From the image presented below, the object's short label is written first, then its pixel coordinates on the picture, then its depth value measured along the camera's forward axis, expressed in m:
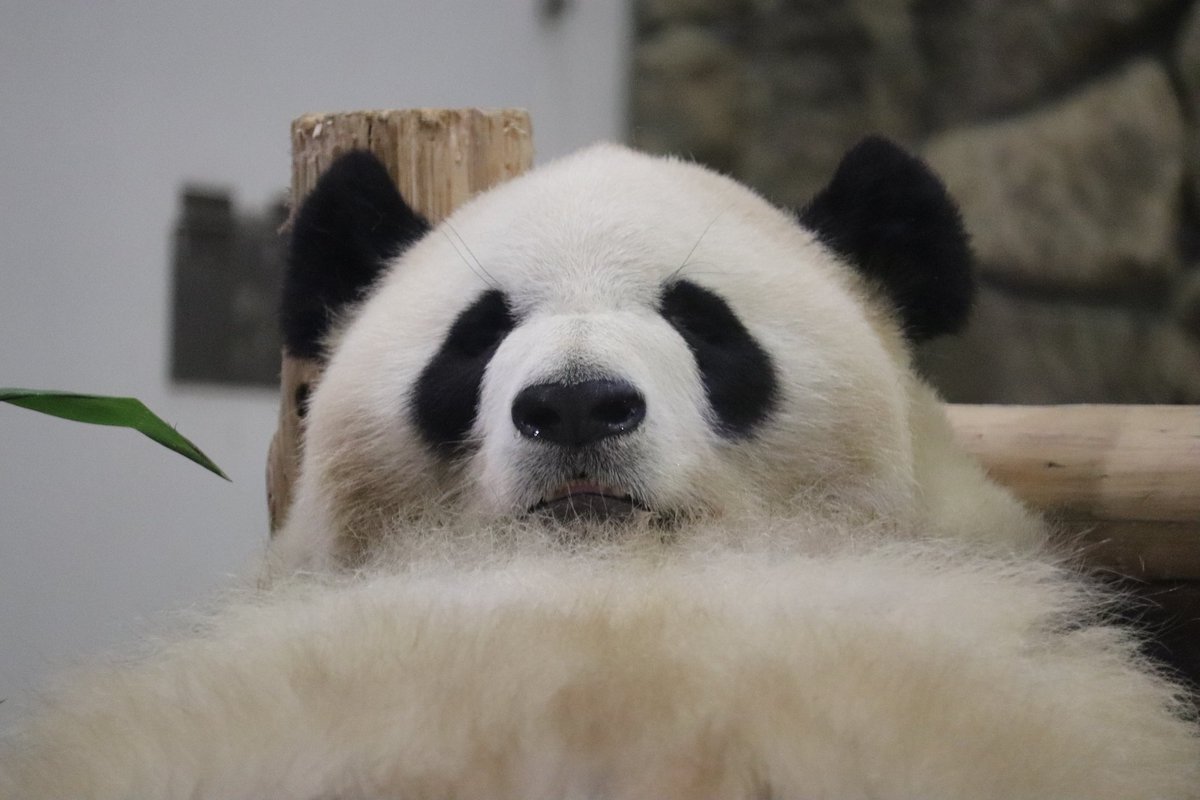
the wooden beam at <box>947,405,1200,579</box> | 2.03
